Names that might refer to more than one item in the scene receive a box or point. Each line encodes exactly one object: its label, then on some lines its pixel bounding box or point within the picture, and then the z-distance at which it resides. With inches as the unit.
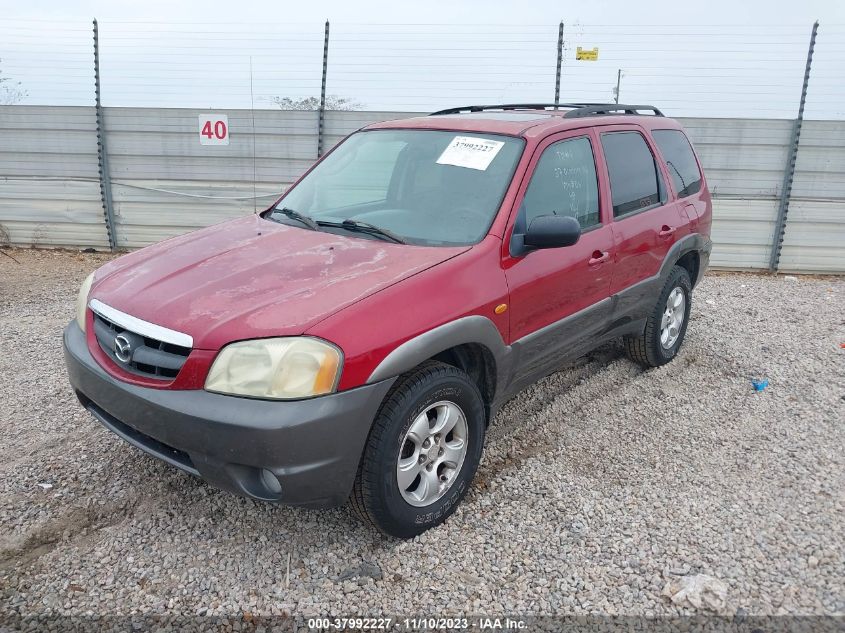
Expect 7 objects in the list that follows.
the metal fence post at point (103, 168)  347.6
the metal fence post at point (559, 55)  337.1
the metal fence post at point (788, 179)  325.1
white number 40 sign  347.6
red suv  96.1
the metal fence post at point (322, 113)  343.0
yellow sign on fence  339.0
